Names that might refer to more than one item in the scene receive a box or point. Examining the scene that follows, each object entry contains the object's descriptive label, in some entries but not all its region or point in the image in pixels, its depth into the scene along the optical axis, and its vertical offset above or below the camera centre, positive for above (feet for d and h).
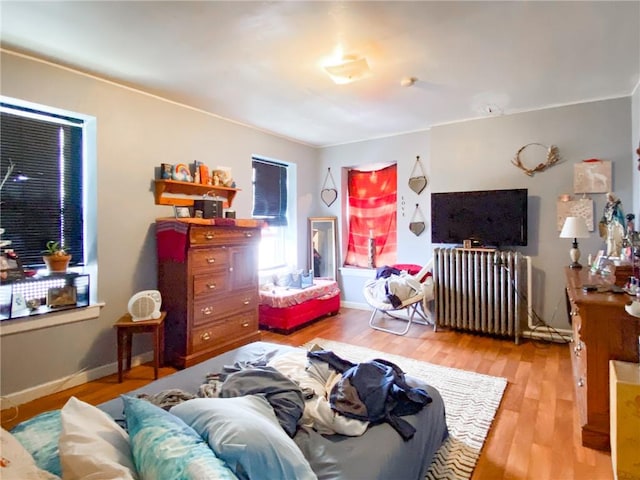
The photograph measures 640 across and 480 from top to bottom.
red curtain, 16.28 +1.15
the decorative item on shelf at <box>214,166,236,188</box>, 12.35 +2.20
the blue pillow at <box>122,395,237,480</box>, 2.82 -1.84
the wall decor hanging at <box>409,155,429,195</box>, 14.78 +2.46
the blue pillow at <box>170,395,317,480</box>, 3.26 -1.98
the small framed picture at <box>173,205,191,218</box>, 11.12 +0.86
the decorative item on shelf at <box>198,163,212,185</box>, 11.68 +2.16
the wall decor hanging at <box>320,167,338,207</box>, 17.42 +2.27
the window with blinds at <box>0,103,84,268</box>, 8.36 +1.41
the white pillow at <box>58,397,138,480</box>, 2.87 -1.88
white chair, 13.01 -2.43
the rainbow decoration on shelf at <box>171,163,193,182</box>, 10.90 +2.04
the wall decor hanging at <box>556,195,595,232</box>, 11.26 +0.99
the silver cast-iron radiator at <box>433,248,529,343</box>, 12.01 -1.82
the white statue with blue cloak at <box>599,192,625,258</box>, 9.07 +0.34
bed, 3.26 -2.51
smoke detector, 9.36 +4.26
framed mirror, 17.35 -0.42
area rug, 5.99 -3.72
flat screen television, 12.13 +0.79
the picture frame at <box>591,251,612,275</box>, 8.79 -0.64
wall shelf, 10.76 +1.56
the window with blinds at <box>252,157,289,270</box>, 15.12 +1.39
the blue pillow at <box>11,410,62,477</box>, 3.45 -2.18
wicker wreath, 11.74 +2.71
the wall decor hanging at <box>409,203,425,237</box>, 14.94 +0.68
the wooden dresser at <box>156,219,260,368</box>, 9.96 -1.42
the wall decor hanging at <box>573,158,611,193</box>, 11.04 +2.01
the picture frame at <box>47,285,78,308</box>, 8.71 -1.47
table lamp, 9.96 +0.24
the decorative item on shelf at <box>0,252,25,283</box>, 7.72 -0.68
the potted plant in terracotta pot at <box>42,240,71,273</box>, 8.57 -0.49
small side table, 9.18 -2.47
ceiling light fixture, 8.01 +3.91
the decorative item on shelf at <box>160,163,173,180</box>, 10.62 +2.03
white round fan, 9.39 -1.84
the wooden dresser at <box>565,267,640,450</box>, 6.25 -1.94
